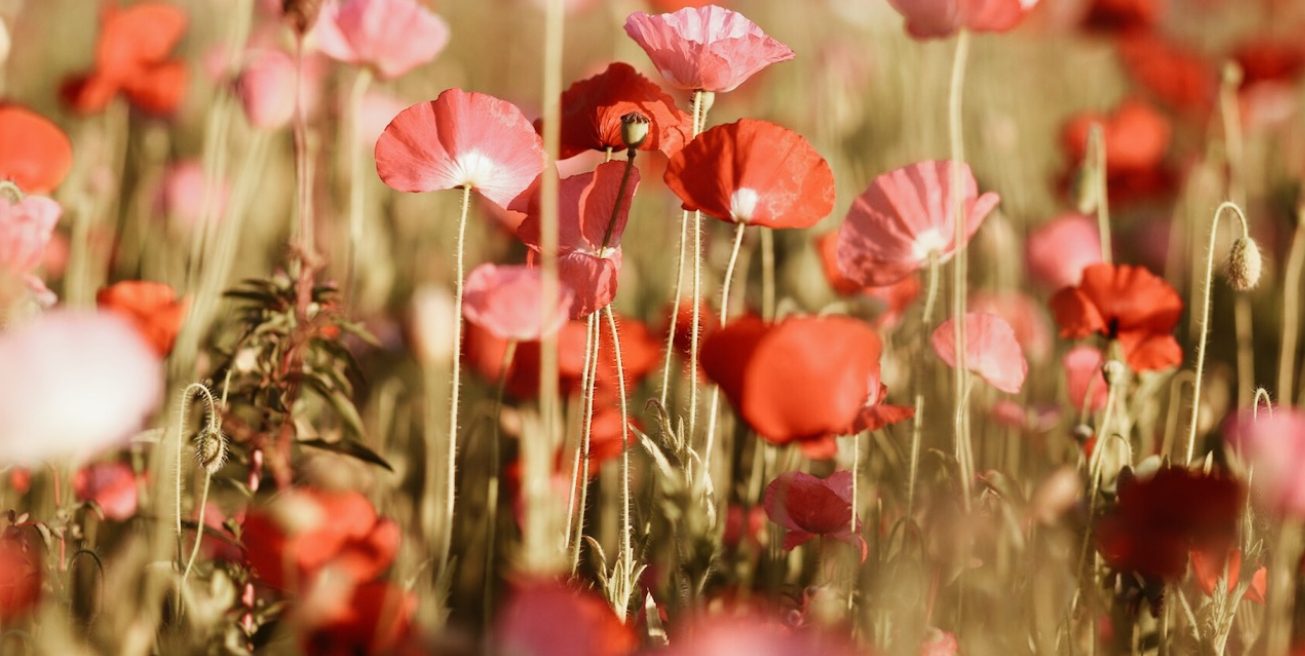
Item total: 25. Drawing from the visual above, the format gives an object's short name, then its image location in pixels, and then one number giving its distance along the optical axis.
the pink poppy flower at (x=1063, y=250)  2.57
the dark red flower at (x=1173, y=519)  2.11
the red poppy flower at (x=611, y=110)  2.18
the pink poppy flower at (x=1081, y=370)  2.36
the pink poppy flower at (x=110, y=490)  2.26
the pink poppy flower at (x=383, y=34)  2.36
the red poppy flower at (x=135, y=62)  2.58
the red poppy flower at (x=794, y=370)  2.11
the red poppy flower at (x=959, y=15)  2.22
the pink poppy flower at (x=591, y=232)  2.15
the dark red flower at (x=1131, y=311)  2.27
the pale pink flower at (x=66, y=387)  2.05
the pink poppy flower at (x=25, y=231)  2.20
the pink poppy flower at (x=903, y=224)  2.22
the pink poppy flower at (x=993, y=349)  2.25
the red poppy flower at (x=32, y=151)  2.32
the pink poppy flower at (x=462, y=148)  2.17
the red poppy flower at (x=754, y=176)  2.15
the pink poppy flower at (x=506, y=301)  2.17
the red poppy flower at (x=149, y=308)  2.25
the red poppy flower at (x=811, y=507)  2.17
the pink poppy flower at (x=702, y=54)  2.18
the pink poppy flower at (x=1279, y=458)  2.15
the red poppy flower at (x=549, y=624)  2.00
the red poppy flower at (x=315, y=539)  2.15
